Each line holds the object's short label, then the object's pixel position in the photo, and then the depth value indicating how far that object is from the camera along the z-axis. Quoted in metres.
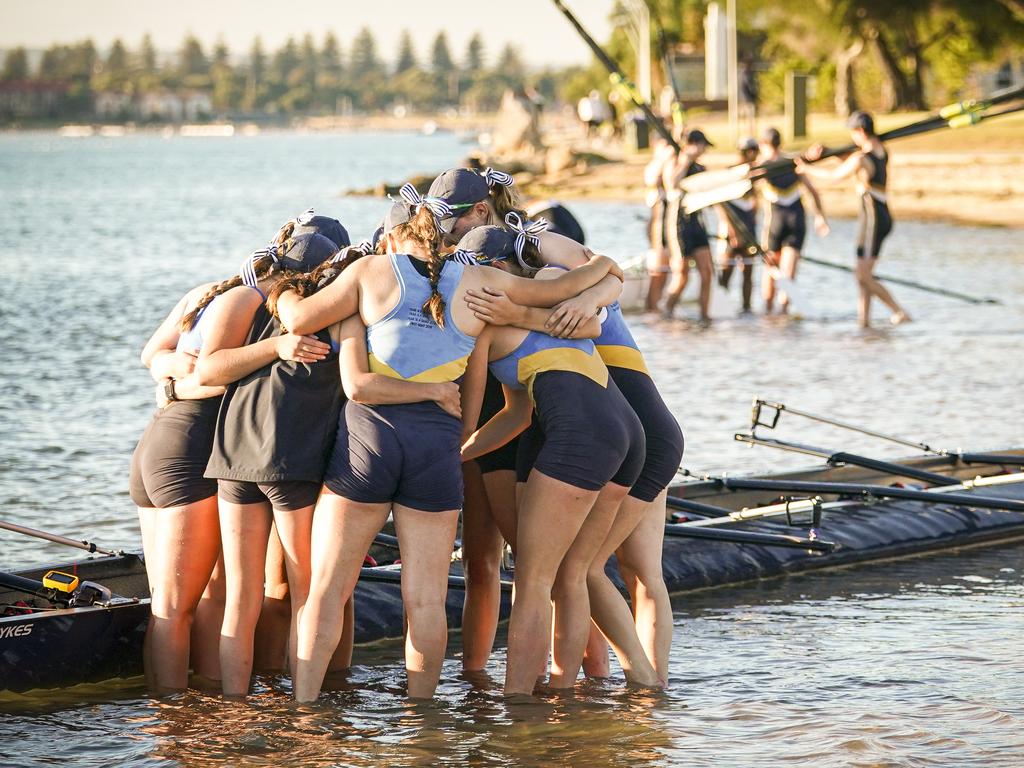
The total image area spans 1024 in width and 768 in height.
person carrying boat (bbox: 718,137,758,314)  34.16
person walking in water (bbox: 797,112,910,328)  30.39
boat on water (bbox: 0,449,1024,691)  11.54
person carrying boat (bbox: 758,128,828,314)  33.81
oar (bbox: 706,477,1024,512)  15.57
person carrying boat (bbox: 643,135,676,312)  33.47
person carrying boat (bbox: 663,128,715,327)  32.53
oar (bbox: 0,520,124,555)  11.94
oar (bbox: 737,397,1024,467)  16.91
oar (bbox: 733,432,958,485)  16.27
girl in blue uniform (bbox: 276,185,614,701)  9.96
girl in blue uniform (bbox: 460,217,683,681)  10.93
